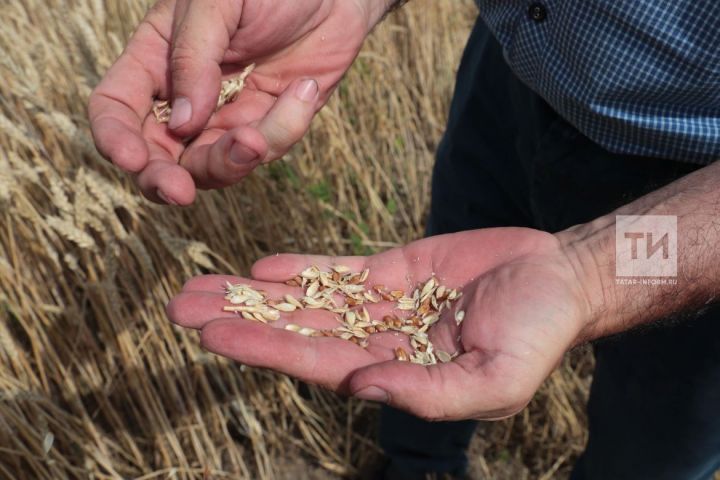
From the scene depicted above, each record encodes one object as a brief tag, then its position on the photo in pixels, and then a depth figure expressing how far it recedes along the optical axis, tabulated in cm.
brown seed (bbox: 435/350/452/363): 58
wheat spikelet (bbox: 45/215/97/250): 68
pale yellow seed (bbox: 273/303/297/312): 62
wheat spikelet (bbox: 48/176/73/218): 70
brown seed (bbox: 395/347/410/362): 58
